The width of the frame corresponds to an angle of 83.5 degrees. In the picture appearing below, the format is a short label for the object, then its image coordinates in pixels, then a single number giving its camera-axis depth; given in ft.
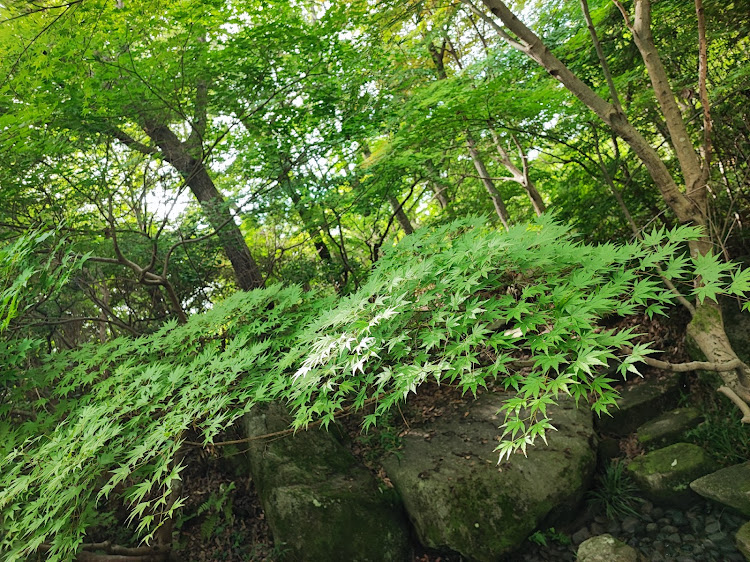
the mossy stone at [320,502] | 12.66
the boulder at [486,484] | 12.77
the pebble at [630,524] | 12.87
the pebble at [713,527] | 11.93
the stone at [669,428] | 14.80
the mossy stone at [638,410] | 16.02
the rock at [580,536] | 12.99
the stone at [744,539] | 10.46
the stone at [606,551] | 11.44
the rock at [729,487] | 11.50
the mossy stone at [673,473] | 13.07
